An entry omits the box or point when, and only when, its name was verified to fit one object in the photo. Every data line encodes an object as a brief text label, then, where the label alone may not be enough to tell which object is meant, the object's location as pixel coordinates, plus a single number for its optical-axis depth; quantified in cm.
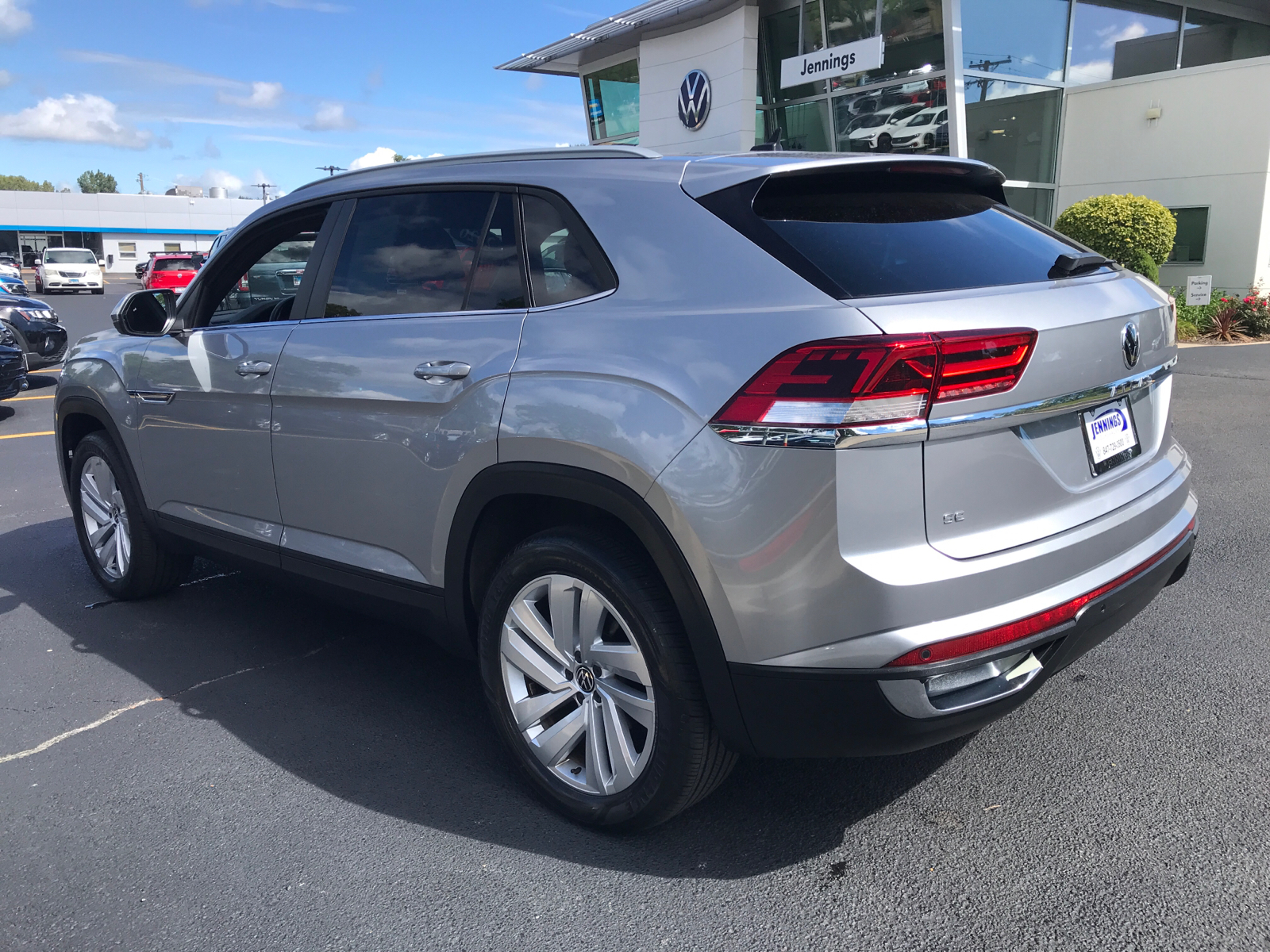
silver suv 221
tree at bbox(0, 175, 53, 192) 14045
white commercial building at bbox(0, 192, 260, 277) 7338
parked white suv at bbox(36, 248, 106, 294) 4056
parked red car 3384
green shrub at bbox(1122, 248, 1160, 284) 1602
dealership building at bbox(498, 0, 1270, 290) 1844
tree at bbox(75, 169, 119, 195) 15375
